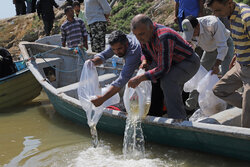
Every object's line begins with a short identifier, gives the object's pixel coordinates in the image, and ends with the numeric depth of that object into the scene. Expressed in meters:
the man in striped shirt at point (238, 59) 3.34
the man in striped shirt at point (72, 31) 7.42
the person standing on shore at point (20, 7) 16.52
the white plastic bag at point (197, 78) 4.76
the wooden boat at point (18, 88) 7.04
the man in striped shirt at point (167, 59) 3.71
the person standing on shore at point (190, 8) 6.12
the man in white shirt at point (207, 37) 4.50
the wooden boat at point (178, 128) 3.53
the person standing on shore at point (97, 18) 7.25
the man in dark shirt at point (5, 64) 6.99
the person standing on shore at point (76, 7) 9.14
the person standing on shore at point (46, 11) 10.57
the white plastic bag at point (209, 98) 4.50
